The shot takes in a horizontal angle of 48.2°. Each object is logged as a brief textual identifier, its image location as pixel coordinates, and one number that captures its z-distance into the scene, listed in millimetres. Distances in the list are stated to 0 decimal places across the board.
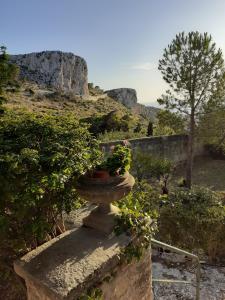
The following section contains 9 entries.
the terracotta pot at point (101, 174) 2469
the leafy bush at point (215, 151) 16391
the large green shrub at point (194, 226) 4859
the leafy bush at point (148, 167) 11094
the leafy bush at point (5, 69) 10219
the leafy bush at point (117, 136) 12111
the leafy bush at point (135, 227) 2459
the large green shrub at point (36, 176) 2000
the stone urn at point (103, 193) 2398
